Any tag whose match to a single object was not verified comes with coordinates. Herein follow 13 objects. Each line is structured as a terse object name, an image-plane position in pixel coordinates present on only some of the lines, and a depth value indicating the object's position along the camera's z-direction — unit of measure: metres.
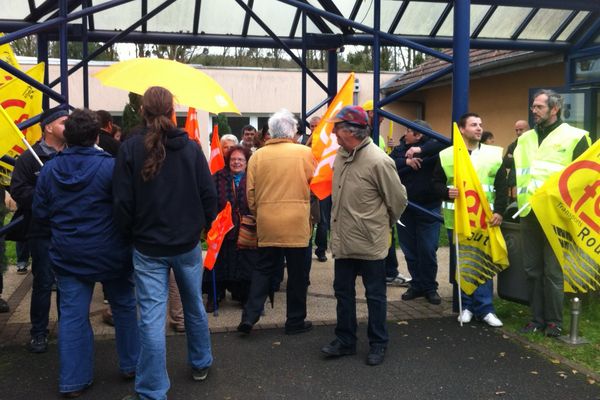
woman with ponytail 3.72
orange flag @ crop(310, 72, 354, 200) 5.32
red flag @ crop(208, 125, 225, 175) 5.84
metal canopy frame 5.95
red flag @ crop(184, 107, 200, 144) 5.77
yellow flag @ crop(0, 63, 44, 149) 6.26
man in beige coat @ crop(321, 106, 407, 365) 4.57
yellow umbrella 4.84
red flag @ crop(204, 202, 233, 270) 5.79
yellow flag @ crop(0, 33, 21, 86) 7.21
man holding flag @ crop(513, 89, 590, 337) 5.14
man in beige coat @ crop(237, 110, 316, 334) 5.20
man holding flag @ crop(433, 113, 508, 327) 5.45
